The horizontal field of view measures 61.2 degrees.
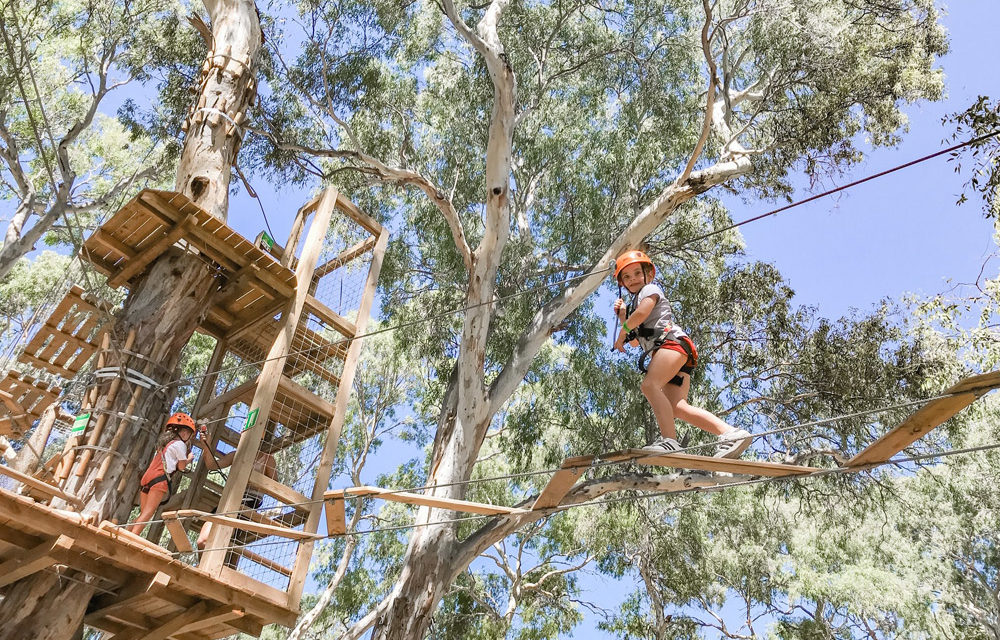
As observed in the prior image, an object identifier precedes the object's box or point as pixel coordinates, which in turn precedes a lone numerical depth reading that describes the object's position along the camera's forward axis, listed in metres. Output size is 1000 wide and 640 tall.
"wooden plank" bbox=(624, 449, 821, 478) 3.97
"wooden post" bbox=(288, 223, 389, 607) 6.30
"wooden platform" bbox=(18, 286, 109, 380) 6.87
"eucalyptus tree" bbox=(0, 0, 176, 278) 13.80
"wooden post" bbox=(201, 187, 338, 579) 5.93
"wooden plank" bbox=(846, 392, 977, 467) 3.65
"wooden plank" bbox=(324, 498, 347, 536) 4.95
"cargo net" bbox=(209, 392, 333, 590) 6.33
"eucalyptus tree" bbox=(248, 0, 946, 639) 10.29
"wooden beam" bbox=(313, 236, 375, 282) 8.19
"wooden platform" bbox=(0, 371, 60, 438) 7.54
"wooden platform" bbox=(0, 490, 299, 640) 5.11
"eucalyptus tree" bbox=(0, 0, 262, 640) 5.57
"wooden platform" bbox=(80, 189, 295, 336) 6.59
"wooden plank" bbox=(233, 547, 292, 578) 6.24
